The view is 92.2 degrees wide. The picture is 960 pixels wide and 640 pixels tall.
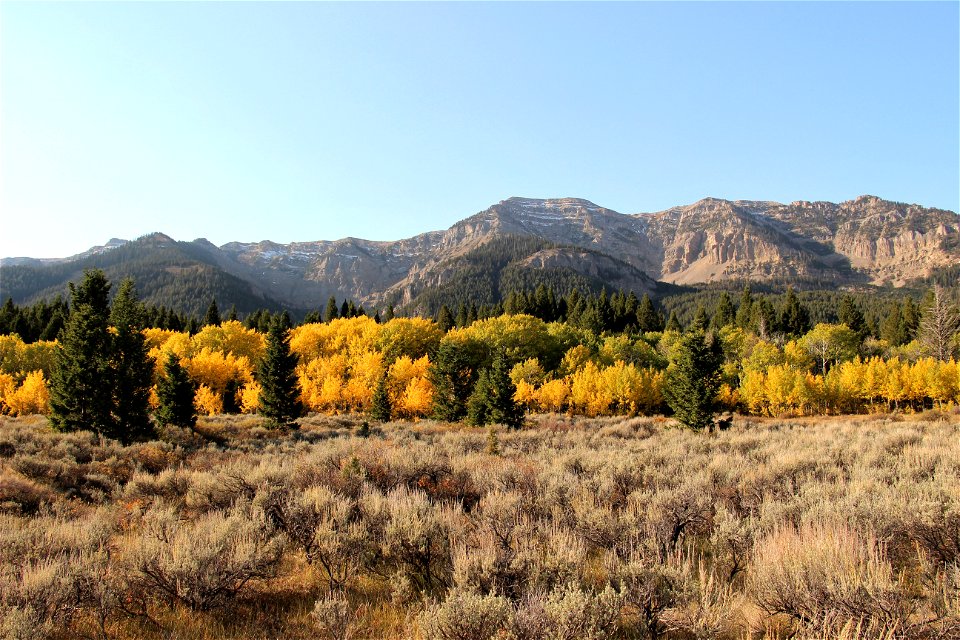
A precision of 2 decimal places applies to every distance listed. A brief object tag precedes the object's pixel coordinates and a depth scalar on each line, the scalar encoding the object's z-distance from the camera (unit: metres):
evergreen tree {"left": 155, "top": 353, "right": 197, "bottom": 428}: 29.06
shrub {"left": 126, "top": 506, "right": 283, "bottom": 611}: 5.70
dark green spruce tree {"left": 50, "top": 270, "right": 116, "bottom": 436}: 23.75
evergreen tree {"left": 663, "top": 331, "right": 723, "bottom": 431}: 28.61
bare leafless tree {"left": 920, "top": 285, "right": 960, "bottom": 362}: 62.91
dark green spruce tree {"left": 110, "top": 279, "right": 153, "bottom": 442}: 24.20
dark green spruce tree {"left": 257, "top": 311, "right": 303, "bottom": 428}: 36.10
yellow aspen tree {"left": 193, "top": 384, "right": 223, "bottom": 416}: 47.69
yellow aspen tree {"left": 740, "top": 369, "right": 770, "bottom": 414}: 53.38
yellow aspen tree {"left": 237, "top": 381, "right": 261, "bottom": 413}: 46.91
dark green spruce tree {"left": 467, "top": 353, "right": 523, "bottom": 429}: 35.12
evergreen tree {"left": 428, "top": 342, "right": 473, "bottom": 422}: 43.88
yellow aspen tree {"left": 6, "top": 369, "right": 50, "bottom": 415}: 43.69
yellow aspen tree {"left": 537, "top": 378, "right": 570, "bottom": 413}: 52.00
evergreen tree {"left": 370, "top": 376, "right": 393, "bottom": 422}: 42.00
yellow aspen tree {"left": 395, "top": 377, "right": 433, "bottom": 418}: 48.67
